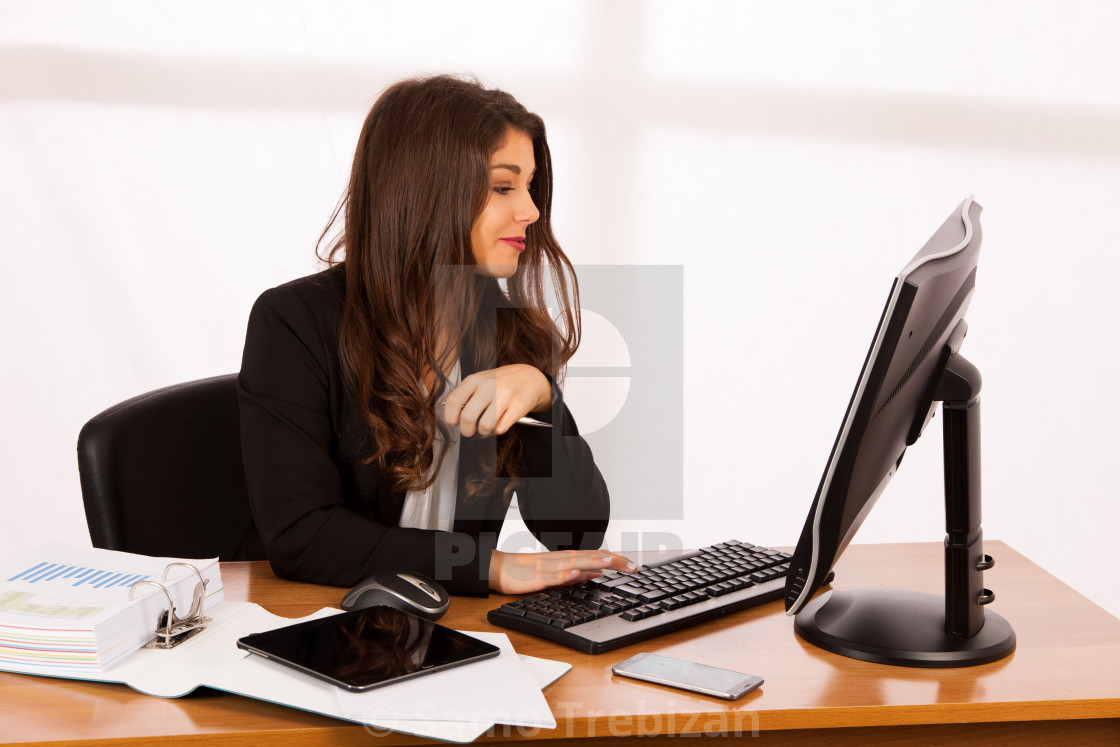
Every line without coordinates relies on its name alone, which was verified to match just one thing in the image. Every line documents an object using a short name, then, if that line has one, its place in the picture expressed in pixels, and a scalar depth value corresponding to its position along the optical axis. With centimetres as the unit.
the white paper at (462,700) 293
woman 348
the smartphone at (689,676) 303
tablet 300
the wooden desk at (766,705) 297
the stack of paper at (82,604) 307
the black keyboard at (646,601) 317
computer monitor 299
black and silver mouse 322
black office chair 355
